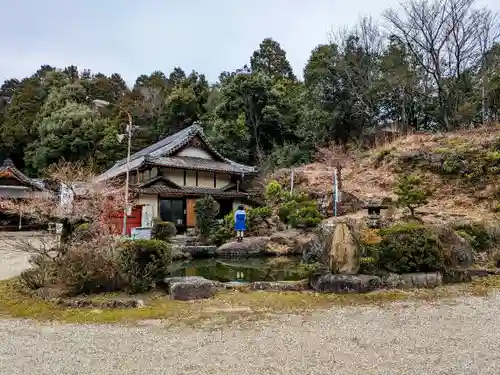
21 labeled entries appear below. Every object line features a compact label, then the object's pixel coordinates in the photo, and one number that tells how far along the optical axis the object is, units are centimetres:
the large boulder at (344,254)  669
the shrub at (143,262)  654
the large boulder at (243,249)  1312
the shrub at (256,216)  1590
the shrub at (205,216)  1590
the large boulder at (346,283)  642
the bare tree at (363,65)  2641
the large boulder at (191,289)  625
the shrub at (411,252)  691
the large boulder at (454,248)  728
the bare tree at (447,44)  2331
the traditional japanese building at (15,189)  2414
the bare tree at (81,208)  852
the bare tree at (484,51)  2279
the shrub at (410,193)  1241
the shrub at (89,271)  626
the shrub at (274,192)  1950
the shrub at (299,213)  1466
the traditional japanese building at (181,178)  1977
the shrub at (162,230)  1473
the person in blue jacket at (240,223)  1374
